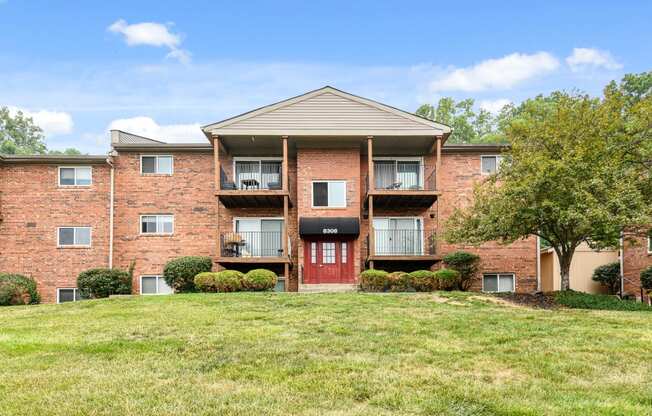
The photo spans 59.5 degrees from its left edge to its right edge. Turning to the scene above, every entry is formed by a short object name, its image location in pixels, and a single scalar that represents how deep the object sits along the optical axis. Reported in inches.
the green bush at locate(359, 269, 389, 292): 757.9
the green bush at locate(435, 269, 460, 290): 756.6
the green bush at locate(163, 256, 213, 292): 819.4
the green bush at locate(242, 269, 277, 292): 746.8
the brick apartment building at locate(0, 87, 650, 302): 857.5
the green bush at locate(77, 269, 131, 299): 811.4
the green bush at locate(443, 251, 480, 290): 852.0
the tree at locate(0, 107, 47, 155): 2046.0
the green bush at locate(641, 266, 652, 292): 760.3
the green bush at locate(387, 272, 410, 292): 754.2
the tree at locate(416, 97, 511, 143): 1739.7
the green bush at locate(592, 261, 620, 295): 906.1
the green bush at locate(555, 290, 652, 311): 602.5
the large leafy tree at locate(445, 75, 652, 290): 596.1
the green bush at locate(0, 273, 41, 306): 776.3
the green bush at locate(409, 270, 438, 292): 754.2
